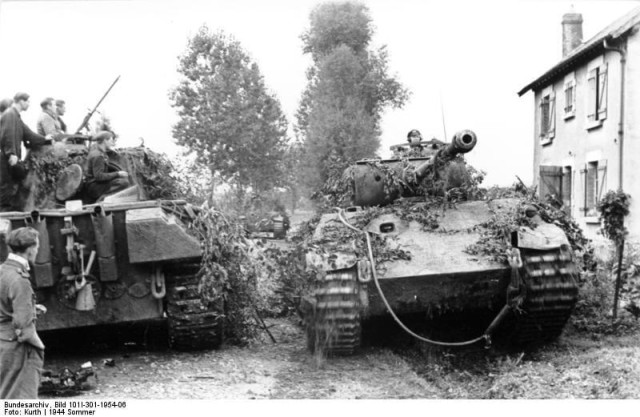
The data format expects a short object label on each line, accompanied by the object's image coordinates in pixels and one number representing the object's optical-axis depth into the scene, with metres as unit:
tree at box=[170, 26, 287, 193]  21.53
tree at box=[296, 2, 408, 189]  22.84
